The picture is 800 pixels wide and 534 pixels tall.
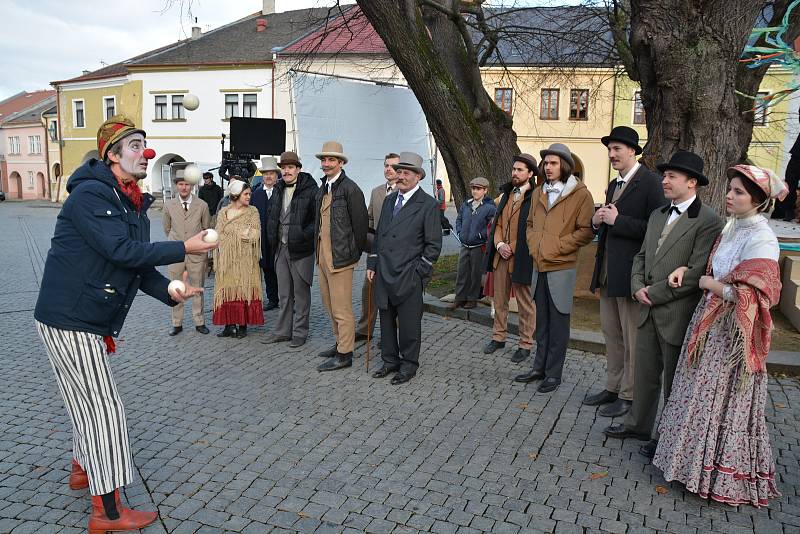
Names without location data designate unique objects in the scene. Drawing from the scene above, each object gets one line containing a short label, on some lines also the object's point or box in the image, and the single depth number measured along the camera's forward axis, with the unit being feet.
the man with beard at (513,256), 21.08
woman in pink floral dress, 11.27
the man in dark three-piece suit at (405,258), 19.08
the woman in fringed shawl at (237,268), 23.77
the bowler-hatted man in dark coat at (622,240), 15.58
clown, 10.61
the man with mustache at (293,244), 22.43
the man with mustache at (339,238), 20.61
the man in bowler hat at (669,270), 13.03
